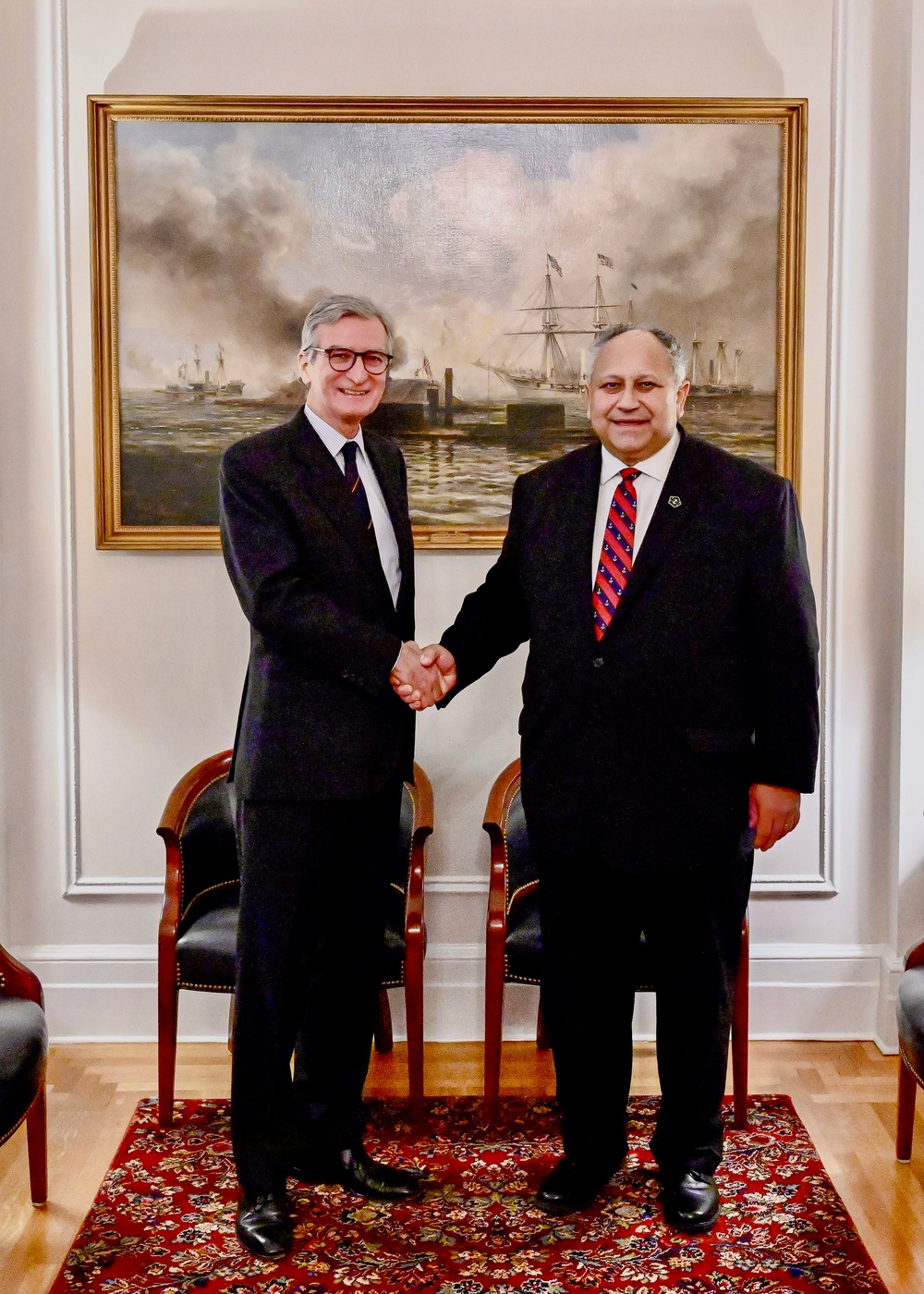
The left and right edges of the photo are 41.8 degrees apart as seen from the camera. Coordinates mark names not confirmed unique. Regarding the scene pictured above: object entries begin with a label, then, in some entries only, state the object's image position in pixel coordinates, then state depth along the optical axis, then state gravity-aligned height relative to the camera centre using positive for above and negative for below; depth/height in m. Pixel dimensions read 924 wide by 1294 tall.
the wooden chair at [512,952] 3.13 -0.98
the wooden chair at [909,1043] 2.61 -1.02
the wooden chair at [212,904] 3.14 -0.91
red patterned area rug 2.49 -1.45
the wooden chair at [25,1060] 2.41 -0.99
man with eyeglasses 2.51 -0.28
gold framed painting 3.56 +0.91
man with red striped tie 2.53 -0.33
